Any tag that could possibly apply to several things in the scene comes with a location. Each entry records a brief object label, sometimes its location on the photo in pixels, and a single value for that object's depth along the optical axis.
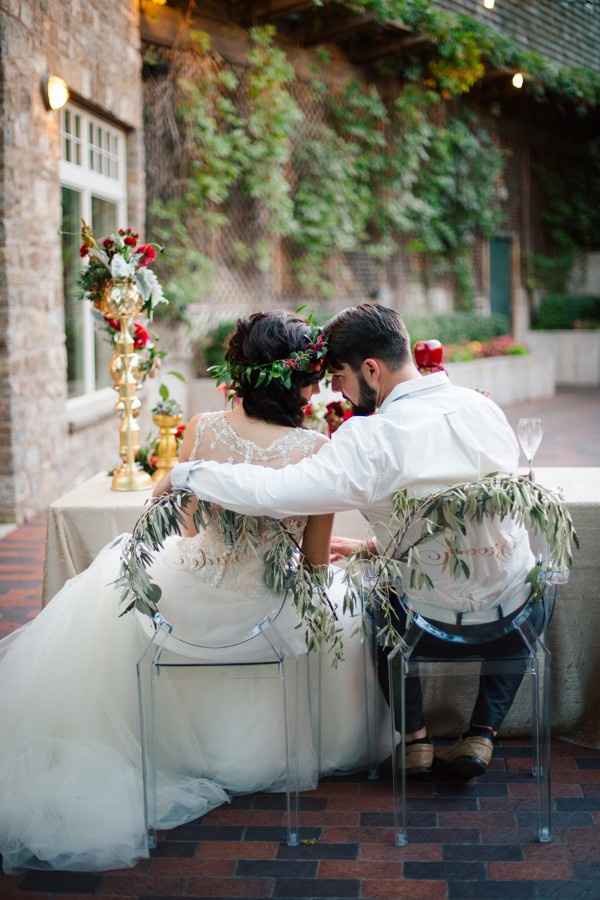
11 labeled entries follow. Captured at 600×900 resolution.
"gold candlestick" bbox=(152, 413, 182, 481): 3.86
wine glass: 3.27
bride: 2.66
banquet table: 3.16
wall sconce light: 6.55
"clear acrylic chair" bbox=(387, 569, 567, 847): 2.59
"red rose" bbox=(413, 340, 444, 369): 3.38
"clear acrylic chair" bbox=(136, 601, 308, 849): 2.64
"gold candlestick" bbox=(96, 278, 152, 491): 3.84
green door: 16.56
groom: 2.48
